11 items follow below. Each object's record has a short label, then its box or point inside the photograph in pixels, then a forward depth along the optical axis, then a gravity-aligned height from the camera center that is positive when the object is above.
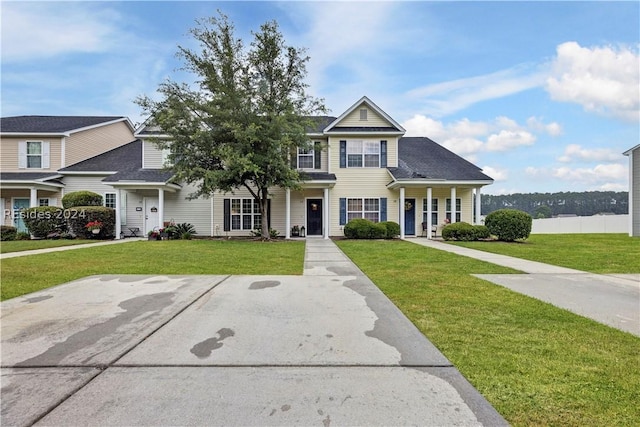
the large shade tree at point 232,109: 14.56 +4.99
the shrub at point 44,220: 16.55 -0.20
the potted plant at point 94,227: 16.56 -0.58
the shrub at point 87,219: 16.72 -0.16
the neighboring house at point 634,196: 20.27 +0.95
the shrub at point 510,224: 15.81 -0.58
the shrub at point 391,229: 17.19 -0.83
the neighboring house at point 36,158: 18.78 +3.59
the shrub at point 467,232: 16.62 -1.00
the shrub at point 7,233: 16.44 -0.86
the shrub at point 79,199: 17.50 +0.93
